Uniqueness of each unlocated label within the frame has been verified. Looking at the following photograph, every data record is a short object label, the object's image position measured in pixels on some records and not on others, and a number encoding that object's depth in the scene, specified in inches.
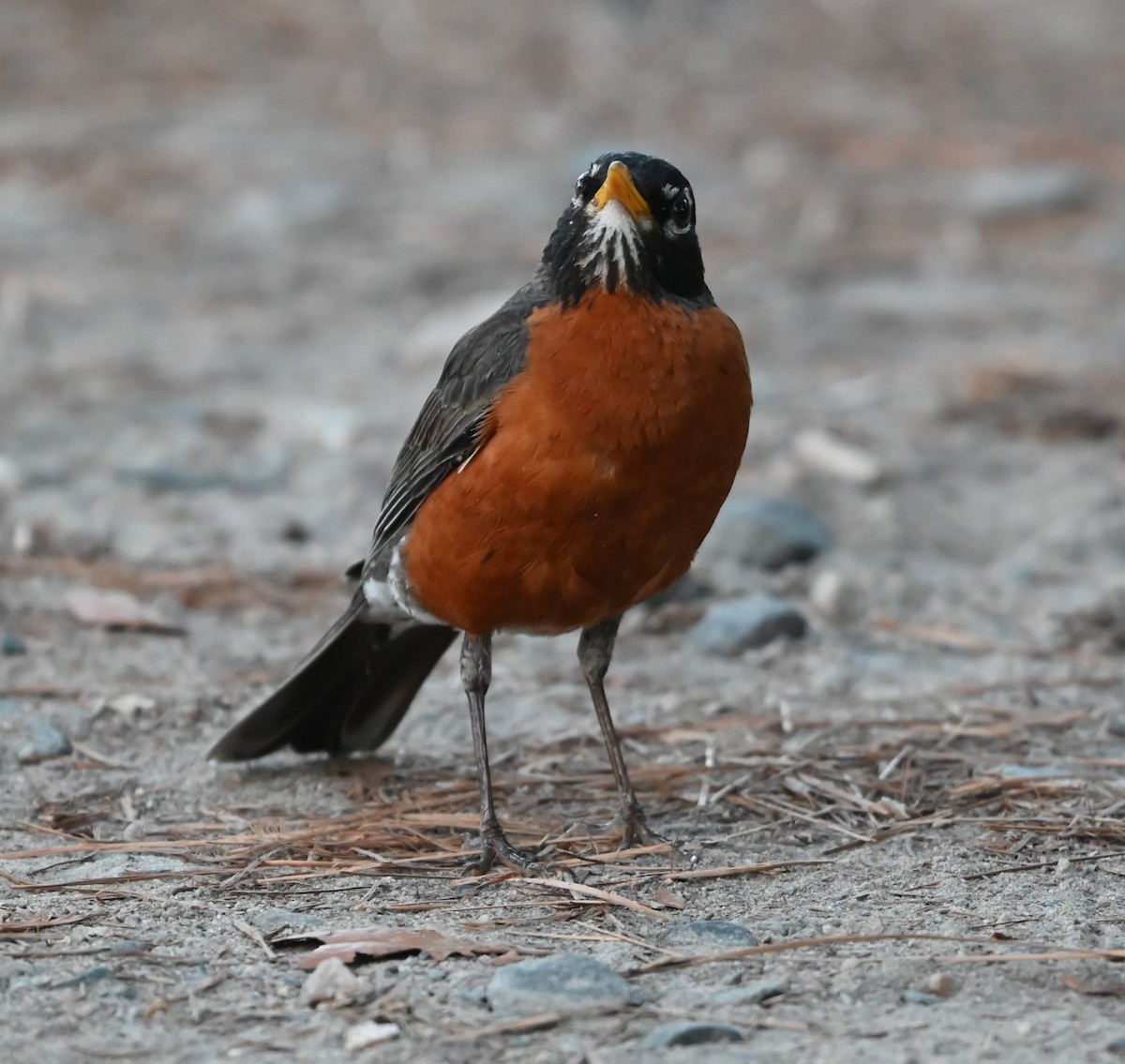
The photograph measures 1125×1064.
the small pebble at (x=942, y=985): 245.9
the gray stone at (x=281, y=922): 270.1
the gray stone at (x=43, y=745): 361.4
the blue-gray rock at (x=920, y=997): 242.7
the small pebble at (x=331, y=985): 242.7
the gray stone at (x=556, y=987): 239.6
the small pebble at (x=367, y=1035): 229.0
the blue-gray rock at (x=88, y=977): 246.1
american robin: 307.4
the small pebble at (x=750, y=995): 241.1
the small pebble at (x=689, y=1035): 228.8
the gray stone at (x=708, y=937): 266.1
